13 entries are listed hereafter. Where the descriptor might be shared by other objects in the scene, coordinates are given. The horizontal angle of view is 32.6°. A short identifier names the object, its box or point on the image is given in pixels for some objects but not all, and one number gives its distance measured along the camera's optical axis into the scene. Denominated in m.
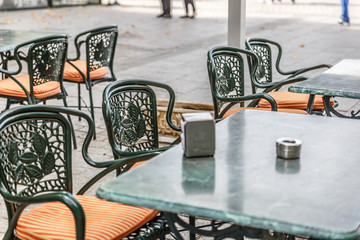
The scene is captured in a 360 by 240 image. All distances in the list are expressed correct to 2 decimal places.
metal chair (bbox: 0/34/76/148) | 4.78
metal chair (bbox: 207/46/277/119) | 4.17
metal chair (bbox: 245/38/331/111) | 4.52
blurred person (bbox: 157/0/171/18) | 15.52
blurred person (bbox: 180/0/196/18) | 15.54
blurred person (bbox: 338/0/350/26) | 13.27
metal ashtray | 2.34
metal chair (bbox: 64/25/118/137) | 5.40
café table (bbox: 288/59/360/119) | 3.66
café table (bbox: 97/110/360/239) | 1.86
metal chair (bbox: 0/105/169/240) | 2.43
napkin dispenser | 2.37
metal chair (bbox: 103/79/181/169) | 3.07
